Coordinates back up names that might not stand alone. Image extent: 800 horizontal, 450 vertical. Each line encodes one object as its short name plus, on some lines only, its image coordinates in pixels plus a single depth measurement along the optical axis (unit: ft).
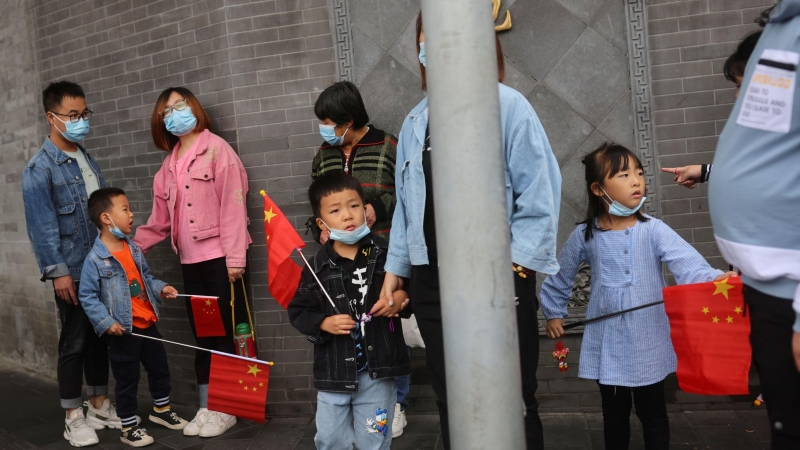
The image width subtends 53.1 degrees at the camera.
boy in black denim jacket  12.00
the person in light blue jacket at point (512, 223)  9.82
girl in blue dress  12.28
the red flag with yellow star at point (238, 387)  15.60
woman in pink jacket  17.31
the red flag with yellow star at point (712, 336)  11.23
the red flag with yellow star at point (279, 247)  13.70
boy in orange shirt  16.47
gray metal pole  7.31
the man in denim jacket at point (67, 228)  17.17
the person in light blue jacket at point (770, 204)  7.09
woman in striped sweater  15.71
